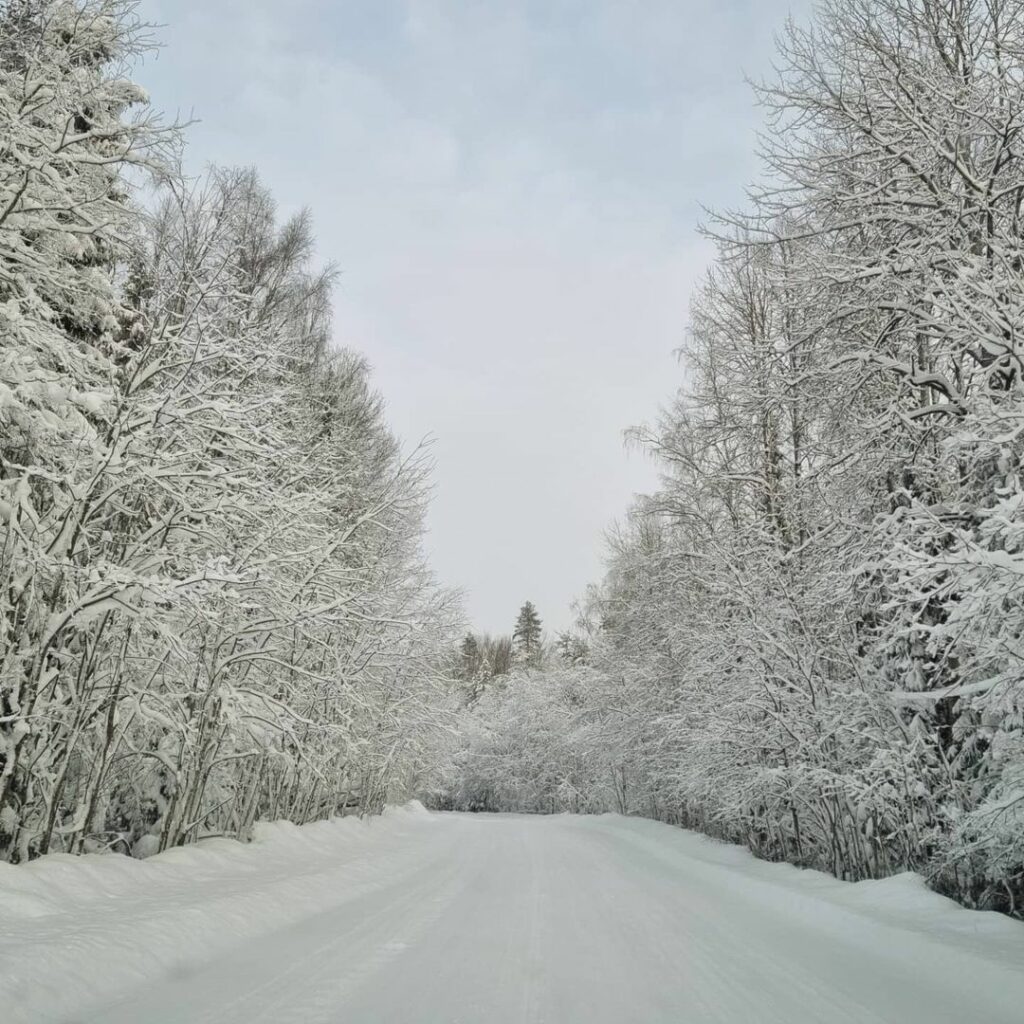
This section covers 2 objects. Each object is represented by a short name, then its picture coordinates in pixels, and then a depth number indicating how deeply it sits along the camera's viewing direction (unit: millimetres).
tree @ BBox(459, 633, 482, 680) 66781
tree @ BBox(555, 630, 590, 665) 44569
